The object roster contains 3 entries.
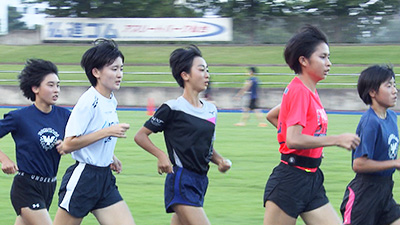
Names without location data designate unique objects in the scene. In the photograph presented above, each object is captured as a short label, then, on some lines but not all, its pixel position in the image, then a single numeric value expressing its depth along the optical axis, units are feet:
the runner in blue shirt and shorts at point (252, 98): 68.23
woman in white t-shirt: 16.78
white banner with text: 136.15
